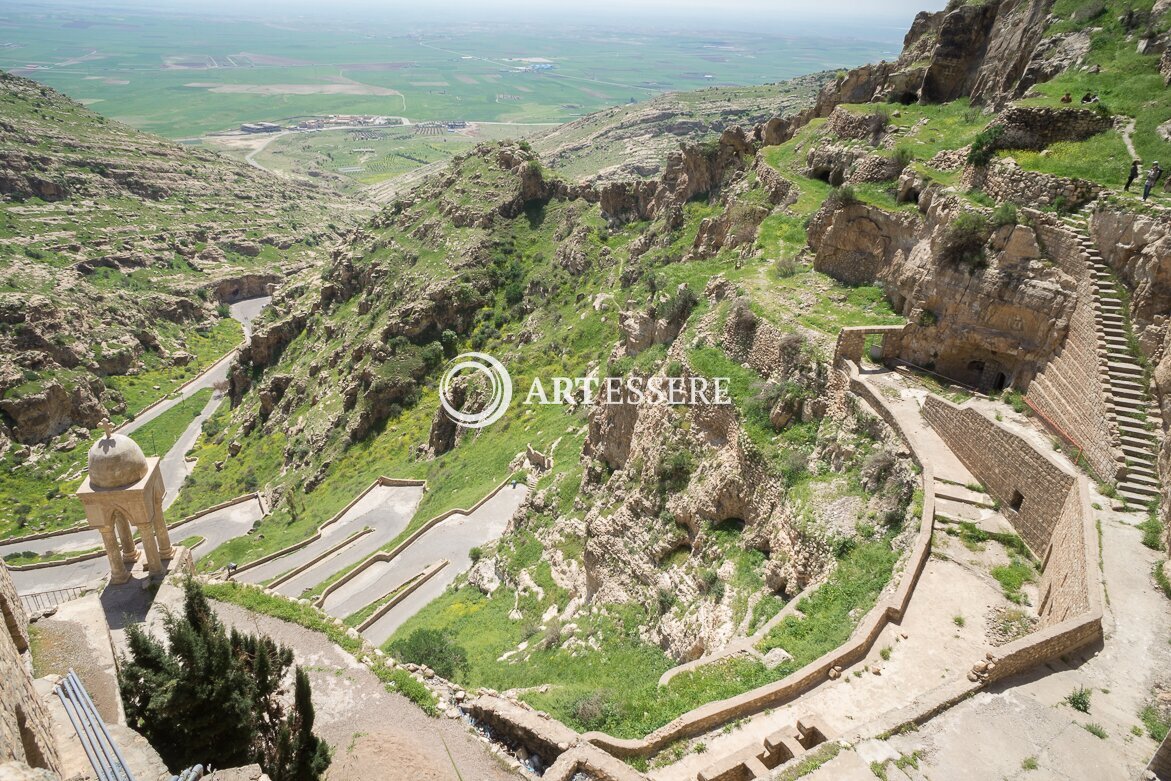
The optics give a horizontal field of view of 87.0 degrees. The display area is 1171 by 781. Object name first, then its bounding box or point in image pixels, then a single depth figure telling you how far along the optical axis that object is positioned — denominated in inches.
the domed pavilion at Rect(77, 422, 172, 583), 636.7
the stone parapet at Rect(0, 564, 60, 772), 302.7
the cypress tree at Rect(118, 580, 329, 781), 418.6
